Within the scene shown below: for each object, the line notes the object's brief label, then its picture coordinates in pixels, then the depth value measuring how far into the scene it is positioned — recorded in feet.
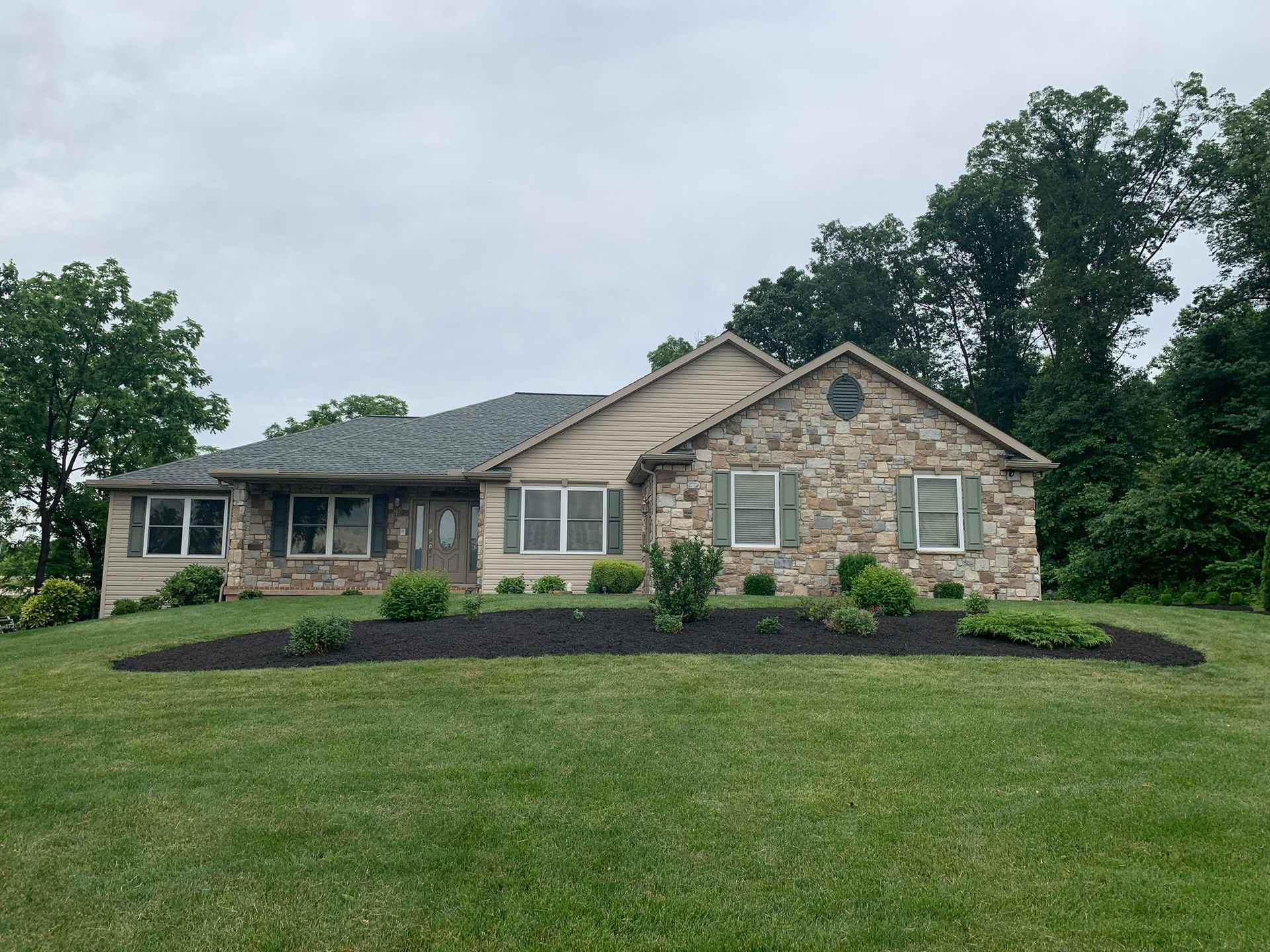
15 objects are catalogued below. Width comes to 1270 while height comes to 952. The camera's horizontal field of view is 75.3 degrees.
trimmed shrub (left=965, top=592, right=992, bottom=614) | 39.14
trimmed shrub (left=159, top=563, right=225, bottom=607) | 58.80
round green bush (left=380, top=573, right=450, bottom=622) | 41.09
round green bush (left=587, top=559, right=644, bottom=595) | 55.77
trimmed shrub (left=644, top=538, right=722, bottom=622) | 38.34
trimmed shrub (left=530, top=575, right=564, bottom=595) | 57.62
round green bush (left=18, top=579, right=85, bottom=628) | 58.29
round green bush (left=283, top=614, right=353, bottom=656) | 32.96
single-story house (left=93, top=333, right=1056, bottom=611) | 54.54
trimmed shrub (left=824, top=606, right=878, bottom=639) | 35.76
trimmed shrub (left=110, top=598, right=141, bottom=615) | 58.23
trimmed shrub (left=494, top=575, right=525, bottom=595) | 57.31
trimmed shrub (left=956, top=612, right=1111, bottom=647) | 34.12
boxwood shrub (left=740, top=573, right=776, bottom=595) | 52.39
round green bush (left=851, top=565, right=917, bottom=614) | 42.19
